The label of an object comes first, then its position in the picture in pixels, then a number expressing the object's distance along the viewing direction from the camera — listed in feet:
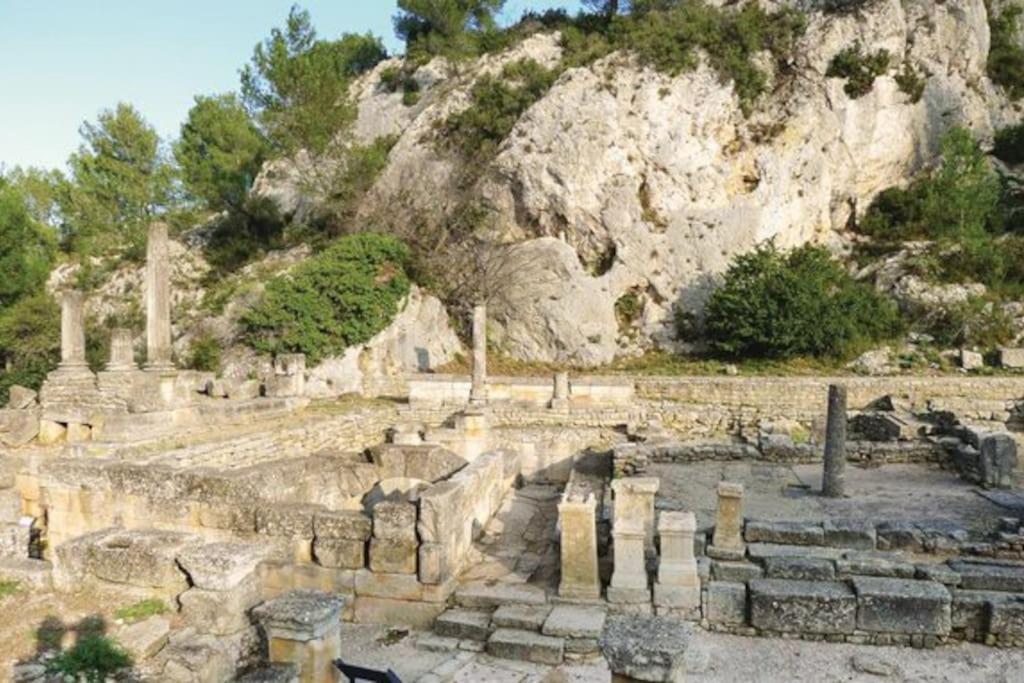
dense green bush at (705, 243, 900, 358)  76.33
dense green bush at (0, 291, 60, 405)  69.00
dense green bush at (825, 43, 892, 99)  99.60
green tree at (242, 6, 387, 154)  93.81
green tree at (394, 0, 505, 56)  118.42
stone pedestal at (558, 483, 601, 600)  22.43
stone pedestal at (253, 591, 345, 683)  13.66
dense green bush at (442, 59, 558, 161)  97.09
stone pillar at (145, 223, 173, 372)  46.14
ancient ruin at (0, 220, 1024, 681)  17.33
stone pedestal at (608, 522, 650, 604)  22.44
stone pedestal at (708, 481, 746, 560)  24.79
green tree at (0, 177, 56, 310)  77.97
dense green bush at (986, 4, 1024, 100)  120.88
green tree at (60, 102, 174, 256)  107.45
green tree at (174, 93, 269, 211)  106.73
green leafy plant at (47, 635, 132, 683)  13.79
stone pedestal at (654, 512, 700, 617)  21.99
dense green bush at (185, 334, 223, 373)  71.56
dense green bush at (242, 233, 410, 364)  70.44
